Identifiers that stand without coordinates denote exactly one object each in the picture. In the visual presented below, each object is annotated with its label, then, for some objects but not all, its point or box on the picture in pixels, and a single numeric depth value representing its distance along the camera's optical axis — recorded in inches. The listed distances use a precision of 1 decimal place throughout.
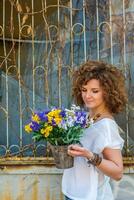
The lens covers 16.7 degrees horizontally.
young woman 105.3
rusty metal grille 154.6
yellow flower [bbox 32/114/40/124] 103.8
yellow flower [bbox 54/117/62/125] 102.3
